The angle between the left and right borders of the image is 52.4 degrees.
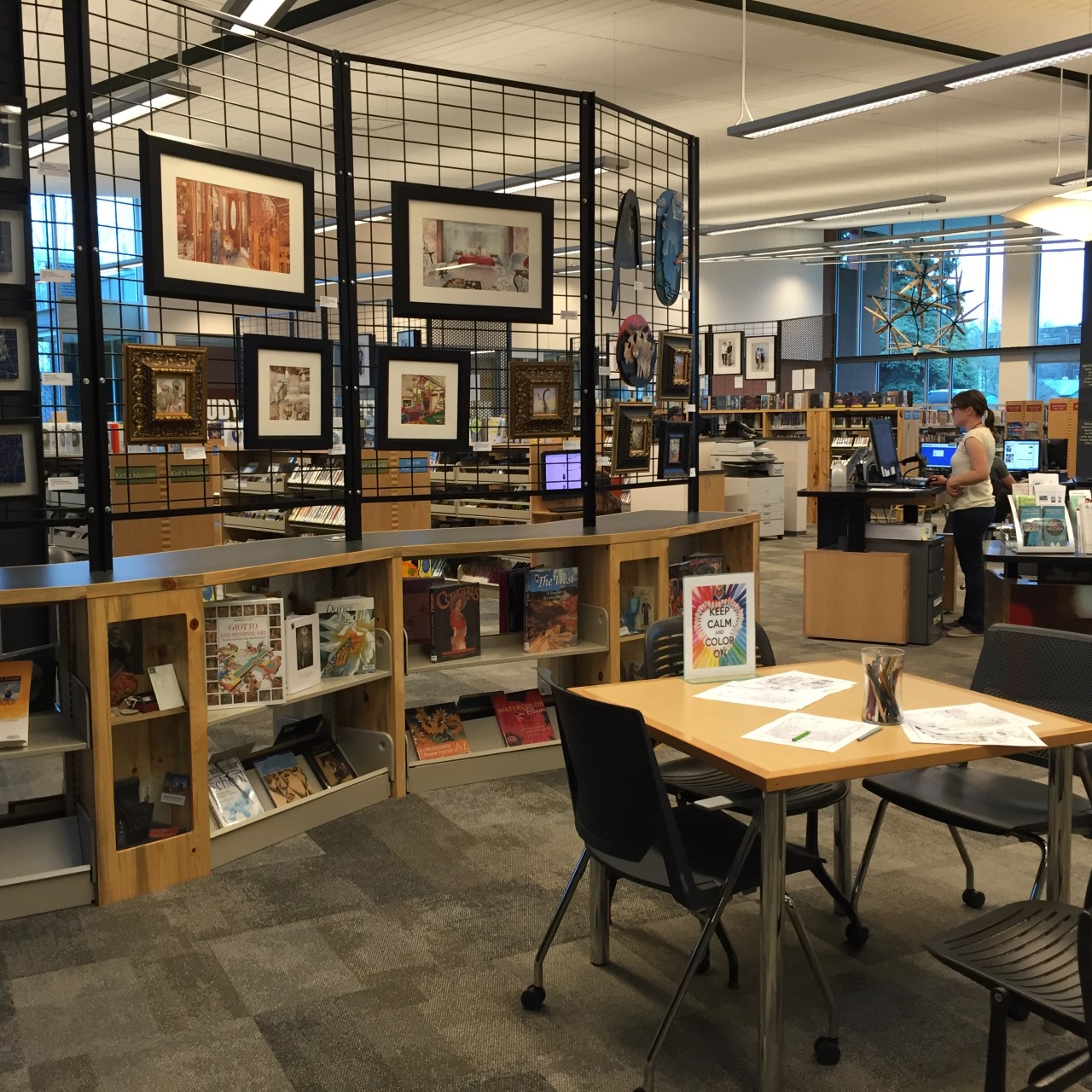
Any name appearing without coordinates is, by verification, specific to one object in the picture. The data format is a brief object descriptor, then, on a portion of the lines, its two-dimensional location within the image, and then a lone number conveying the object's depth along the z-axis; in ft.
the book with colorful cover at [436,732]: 15.26
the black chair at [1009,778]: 9.87
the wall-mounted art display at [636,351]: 17.66
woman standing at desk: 24.26
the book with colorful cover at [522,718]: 15.98
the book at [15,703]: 10.98
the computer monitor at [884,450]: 26.23
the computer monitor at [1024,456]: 37.86
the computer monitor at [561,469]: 27.64
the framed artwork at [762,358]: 49.21
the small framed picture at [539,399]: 16.76
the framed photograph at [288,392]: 13.88
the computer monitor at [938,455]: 36.55
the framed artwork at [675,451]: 19.17
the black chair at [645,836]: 7.96
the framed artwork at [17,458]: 13.01
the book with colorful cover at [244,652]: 12.65
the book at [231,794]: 12.67
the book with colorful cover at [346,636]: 14.05
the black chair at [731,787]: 10.13
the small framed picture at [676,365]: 18.88
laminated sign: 9.96
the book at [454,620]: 15.26
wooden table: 7.80
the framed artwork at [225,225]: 12.39
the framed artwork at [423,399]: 15.46
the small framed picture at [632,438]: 18.11
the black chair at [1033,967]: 6.45
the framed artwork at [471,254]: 15.12
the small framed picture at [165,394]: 12.57
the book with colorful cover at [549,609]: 15.79
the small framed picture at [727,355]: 48.73
